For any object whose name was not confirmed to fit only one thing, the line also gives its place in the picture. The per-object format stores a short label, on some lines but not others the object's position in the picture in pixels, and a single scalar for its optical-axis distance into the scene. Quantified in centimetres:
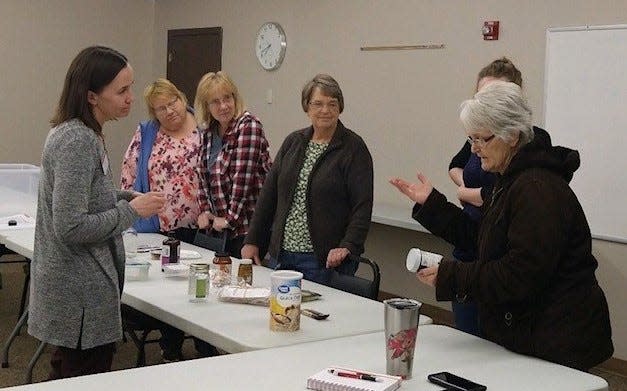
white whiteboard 450
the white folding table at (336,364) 196
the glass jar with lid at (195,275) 292
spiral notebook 191
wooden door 770
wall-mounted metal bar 557
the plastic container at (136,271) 319
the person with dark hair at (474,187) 313
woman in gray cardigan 254
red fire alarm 516
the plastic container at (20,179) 590
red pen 197
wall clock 690
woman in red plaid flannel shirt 408
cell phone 198
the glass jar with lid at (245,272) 306
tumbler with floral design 204
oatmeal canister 238
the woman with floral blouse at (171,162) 422
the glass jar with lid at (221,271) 310
